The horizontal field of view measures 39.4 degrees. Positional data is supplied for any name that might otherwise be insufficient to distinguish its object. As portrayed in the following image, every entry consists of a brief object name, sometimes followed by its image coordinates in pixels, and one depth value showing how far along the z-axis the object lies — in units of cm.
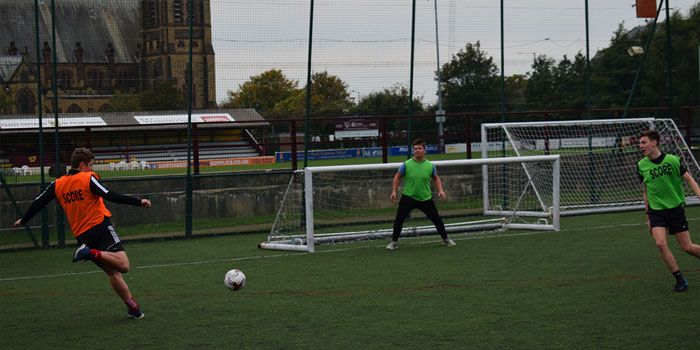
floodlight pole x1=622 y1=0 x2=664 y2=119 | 2408
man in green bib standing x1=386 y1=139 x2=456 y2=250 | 1600
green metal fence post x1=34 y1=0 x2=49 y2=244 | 1880
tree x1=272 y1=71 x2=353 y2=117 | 2181
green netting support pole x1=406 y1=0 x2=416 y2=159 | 2253
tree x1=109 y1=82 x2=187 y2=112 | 2044
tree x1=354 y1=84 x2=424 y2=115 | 2275
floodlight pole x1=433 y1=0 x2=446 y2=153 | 2333
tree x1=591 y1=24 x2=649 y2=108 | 2486
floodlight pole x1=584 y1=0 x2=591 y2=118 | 2422
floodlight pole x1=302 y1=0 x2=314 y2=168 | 2125
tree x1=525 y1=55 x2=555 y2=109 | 2510
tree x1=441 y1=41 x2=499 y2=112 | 2391
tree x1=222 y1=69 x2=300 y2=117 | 2144
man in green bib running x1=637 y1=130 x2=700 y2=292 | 1085
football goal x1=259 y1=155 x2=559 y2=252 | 1848
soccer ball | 1124
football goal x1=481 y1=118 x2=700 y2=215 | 2238
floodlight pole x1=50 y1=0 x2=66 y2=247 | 1878
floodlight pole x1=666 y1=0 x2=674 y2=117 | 2409
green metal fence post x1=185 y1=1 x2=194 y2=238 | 1977
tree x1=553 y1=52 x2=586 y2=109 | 2469
